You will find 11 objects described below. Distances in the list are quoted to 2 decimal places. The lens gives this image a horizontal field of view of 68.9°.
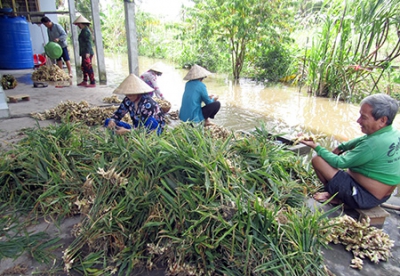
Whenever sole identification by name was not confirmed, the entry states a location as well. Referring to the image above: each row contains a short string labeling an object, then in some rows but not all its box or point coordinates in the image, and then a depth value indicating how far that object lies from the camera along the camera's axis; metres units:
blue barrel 8.44
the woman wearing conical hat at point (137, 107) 3.10
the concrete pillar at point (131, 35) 5.77
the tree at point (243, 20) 8.88
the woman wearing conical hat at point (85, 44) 6.88
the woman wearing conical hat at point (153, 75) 4.78
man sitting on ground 2.17
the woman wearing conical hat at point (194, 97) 4.16
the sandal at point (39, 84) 6.87
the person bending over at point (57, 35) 7.93
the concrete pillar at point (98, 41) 6.93
